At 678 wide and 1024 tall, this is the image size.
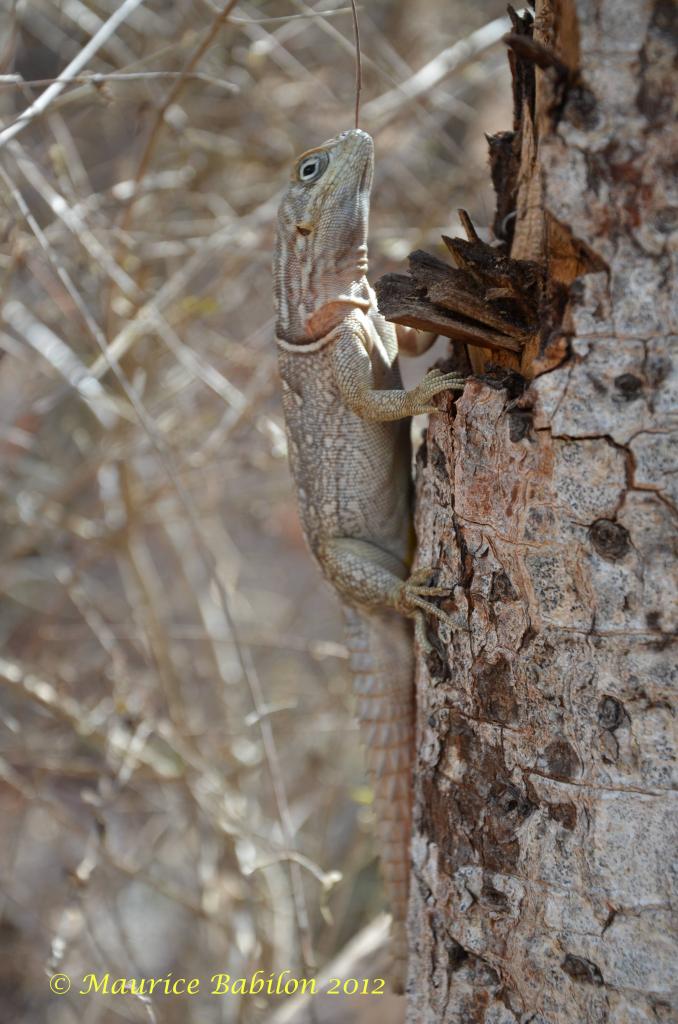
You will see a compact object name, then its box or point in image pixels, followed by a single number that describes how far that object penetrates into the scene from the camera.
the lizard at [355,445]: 1.64
